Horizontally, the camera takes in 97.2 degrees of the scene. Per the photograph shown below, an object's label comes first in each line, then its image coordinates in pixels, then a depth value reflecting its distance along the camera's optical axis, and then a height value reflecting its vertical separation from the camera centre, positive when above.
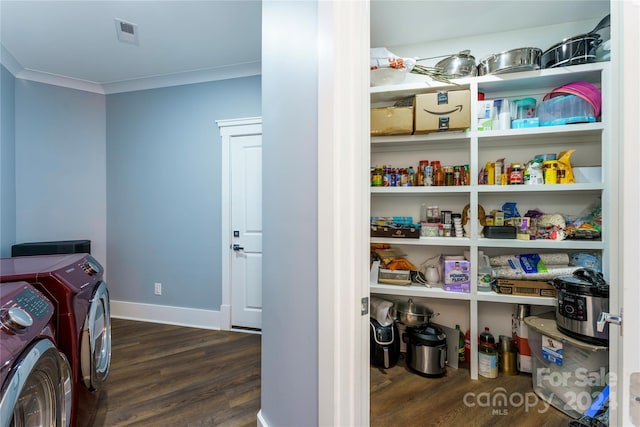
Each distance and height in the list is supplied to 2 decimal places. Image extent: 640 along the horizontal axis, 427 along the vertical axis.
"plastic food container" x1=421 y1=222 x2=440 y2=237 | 2.20 -0.15
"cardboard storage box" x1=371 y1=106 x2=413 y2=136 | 2.11 +0.69
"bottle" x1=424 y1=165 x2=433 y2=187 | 2.19 +0.27
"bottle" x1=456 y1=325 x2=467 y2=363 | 2.15 -1.04
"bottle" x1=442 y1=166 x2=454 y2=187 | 2.14 +0.27
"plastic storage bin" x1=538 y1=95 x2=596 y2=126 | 1.82 +0.67
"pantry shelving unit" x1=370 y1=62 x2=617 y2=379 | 1.83 +0.41
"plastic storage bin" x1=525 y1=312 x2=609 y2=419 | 1.58 -0.94
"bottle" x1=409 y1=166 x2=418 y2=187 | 2.25 +0.26
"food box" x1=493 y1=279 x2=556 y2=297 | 1.92 -0.53
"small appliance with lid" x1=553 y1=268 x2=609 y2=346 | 1.54 -0.53
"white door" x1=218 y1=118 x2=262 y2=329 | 2.82 -0.21
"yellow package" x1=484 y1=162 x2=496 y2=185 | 2.08 +0.28
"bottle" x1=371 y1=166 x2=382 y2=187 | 2.30 +0.28
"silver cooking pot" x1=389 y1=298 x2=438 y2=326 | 2.16 -0.79
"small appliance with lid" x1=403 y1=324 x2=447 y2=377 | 2.02 -1.02
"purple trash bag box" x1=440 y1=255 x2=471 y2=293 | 2.07 -0.48
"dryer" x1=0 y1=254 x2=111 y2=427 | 1.34 -0.52
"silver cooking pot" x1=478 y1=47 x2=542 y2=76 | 1.87 +1.02
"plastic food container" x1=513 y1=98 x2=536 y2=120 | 2.07 +0.75
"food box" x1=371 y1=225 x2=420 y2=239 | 2.14 -0.16
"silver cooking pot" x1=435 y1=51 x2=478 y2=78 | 2.04 +1.06
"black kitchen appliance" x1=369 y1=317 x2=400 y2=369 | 2.11 -1.02
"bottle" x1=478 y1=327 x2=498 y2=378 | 2.01 -1.05
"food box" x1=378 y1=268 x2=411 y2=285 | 2.20 -0.52
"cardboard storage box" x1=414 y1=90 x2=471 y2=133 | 1.99 +0.72
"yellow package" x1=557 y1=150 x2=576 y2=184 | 1.89 +0.27
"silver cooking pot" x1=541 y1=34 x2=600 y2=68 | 1.79 +1.04
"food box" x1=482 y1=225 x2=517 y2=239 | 1.98 -0.15
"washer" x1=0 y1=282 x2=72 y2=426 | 0.91 -0.55
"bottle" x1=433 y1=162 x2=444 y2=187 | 2.17 +0.28
